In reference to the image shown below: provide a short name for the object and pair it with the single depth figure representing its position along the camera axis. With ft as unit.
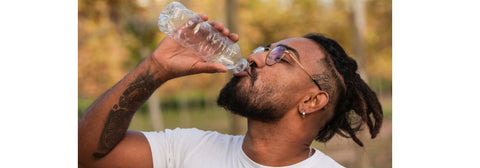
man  8.50
